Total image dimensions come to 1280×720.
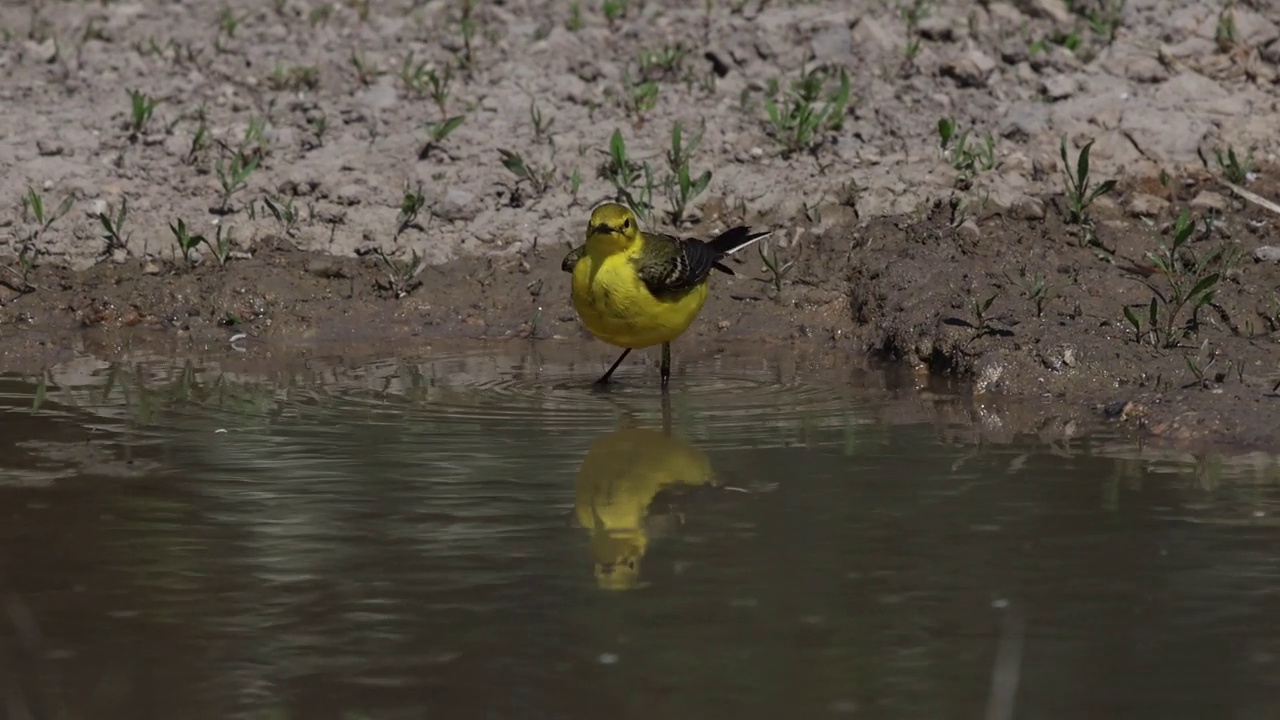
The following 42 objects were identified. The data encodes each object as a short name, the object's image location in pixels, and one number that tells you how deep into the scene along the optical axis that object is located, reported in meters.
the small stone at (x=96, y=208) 11.34
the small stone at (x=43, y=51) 12.91
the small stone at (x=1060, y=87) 12.03
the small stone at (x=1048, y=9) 12.89
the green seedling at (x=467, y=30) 12.79
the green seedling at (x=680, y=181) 11.27
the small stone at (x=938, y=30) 12.70
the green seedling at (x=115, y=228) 11.01
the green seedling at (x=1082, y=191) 10.65
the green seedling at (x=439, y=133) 11.77
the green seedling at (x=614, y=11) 13.15
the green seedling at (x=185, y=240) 10.88
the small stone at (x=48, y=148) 11.80
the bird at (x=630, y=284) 8.91
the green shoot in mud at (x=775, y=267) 10.73
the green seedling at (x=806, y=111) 11.68
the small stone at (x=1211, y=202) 10.92
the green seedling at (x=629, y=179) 11.28
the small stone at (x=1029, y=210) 10.94
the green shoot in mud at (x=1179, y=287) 9.05
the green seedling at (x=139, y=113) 11.92
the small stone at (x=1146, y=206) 11.03
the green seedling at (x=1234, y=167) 11.00
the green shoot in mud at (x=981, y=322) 9.33
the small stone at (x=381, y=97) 12.31
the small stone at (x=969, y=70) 12.25
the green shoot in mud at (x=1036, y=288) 9.54
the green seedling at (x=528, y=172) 11.47
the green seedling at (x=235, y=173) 11.33
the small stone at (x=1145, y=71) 12.14
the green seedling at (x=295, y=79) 12.53
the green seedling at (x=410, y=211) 11.30
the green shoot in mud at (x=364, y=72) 12.62
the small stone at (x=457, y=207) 11.47
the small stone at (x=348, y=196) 11.46
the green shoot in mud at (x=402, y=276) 10.91
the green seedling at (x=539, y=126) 11.91
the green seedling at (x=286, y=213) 11.16
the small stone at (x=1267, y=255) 10.38
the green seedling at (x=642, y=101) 12.08
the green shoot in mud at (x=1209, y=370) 8.28
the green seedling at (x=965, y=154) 11.24
